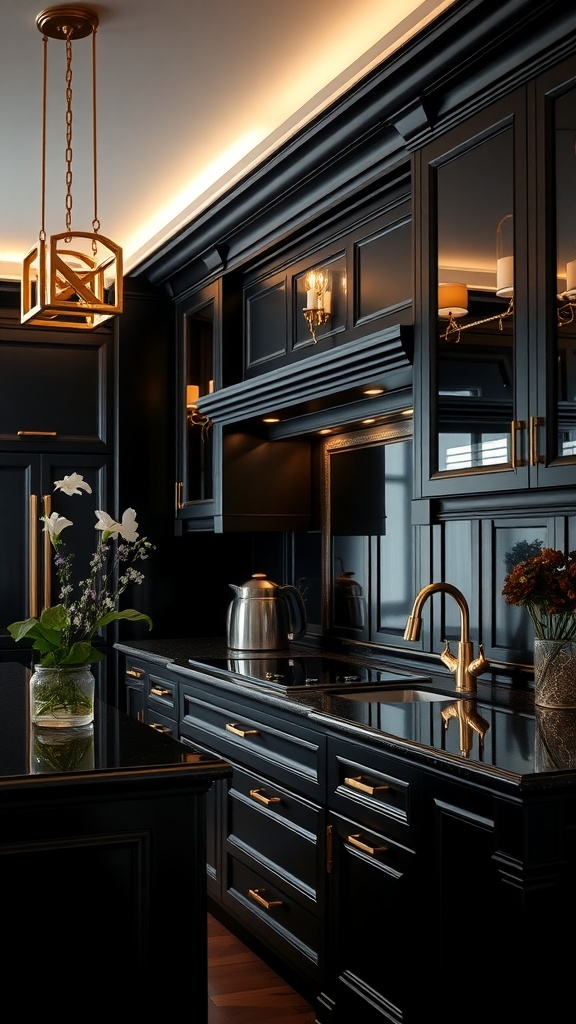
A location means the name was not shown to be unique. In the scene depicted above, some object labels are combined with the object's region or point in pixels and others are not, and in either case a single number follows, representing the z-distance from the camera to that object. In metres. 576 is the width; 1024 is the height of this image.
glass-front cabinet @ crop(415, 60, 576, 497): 2.40
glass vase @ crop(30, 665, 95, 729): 2.31
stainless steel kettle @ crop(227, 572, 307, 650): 4.23
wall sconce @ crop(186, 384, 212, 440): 4.84
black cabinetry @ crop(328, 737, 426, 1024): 2.41
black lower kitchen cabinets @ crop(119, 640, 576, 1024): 1.99
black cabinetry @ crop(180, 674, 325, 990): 3.00
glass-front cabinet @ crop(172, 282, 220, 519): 4.71
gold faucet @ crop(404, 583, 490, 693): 3.03
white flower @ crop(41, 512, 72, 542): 2.35
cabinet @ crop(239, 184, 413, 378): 3.31
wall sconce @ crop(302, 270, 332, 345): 3.73
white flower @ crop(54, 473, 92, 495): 2.35
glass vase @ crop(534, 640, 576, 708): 2.55
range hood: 3.10
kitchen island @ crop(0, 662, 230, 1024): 1.92
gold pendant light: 2.66
